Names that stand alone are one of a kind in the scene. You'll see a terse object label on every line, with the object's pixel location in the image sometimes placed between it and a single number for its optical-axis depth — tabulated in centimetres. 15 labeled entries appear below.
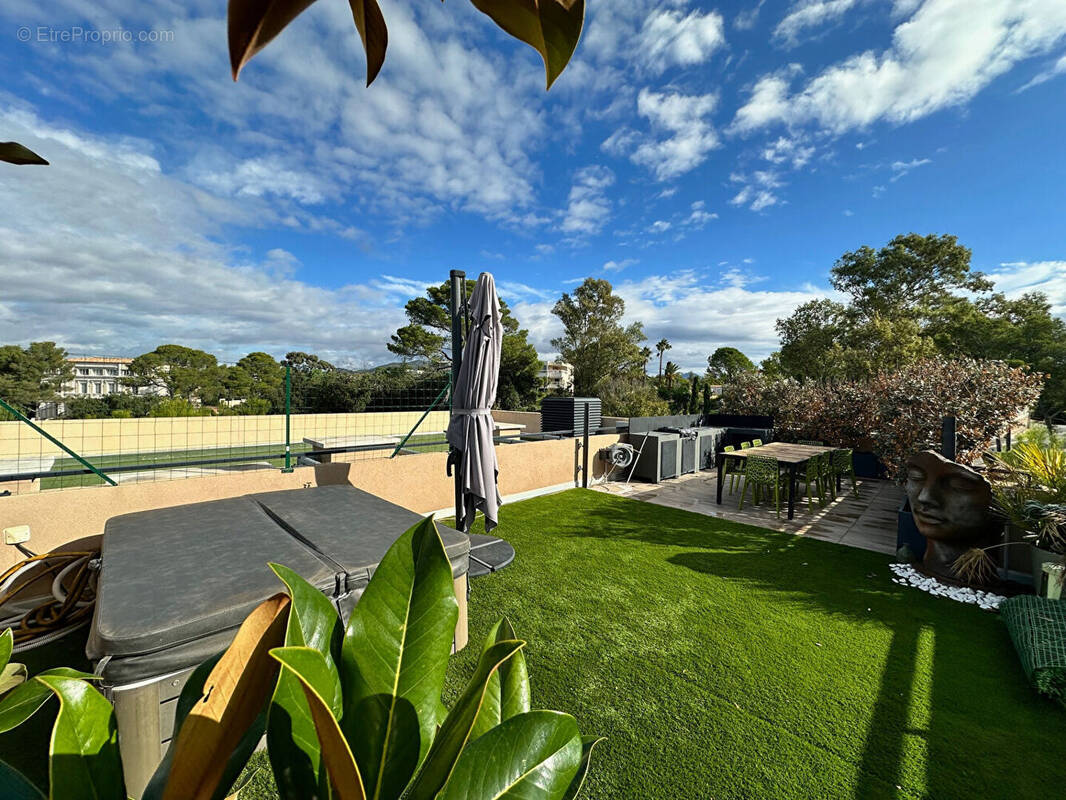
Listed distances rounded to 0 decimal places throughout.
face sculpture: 385
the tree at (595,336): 2680
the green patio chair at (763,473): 596
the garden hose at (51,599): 219
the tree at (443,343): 2466
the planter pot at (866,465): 856
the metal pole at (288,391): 452
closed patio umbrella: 388
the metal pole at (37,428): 319
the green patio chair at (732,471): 743
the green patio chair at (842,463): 685
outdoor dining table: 582
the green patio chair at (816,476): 646
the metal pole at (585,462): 742
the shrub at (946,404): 594
